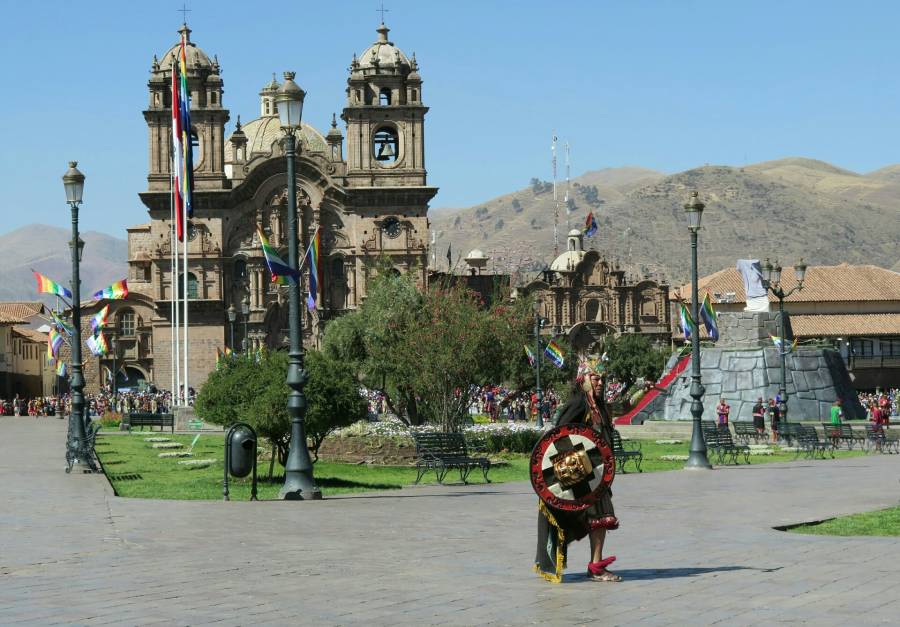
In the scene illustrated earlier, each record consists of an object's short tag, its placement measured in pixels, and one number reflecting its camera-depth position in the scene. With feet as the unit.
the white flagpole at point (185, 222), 146.38
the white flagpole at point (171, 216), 233.96
